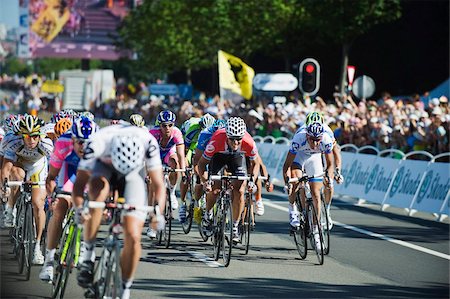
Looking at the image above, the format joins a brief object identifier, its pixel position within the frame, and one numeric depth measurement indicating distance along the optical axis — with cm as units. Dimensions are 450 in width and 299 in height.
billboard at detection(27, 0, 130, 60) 9331
